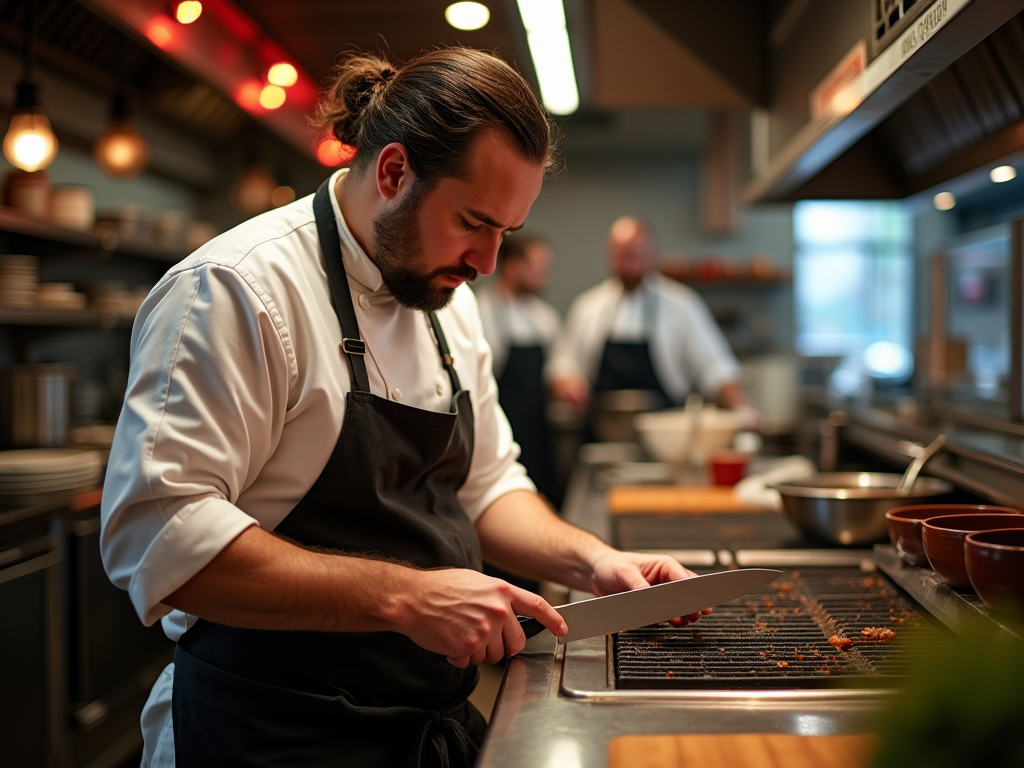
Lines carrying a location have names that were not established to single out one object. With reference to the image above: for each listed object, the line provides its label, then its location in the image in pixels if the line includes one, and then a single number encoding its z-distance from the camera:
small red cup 2.51
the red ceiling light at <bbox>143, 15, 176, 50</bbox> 2.40
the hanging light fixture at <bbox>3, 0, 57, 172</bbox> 2.50
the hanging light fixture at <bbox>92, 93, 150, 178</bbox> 3.02
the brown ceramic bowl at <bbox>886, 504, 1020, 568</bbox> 1.27
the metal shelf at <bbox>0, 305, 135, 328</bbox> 3.03
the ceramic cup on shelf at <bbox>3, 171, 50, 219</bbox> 3.16
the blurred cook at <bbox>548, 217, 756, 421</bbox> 4.79
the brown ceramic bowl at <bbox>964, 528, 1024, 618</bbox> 0.95
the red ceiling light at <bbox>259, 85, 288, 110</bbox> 3.12
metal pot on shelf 3.06
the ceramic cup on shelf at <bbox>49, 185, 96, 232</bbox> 3.37
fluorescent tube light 2.15
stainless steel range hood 1.15
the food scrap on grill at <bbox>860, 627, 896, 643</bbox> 1.15
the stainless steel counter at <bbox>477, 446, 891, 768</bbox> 0.87
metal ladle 1.64
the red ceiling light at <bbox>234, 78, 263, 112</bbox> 2.95
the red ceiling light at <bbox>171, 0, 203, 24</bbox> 2.49
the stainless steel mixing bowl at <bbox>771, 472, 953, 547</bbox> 1.60
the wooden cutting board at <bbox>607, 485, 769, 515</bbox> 2.21
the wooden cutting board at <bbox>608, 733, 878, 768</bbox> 0.82
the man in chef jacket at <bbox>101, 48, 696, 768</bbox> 1.02
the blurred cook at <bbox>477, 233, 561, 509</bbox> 4.75
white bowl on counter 2.71
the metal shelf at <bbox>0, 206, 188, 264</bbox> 3.09
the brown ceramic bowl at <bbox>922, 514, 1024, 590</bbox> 1.10
